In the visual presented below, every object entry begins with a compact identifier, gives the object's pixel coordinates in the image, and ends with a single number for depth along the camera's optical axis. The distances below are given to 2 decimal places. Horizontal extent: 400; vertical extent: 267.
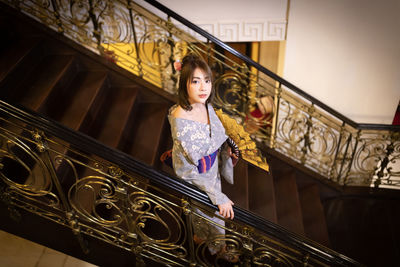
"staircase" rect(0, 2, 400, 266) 3.12
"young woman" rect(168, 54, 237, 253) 2.14
